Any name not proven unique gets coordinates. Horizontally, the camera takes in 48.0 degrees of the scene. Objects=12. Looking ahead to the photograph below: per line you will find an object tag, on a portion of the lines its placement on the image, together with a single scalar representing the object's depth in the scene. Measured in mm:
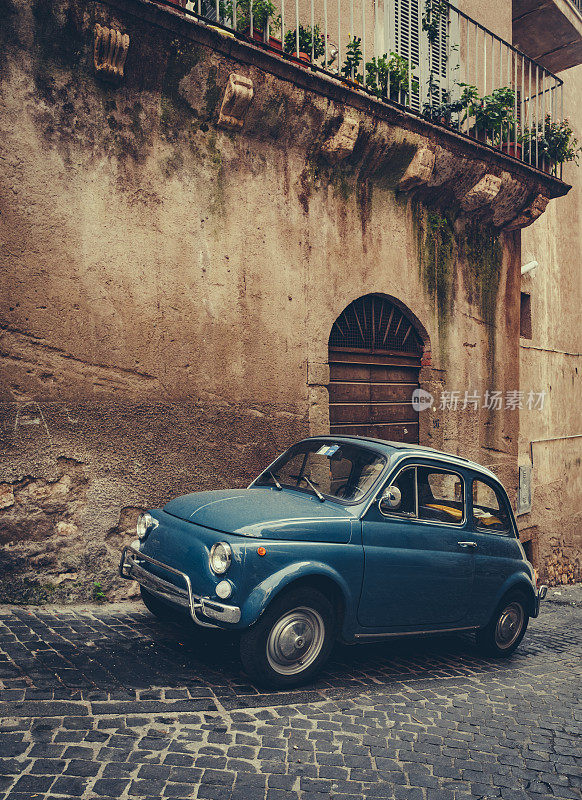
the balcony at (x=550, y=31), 12500
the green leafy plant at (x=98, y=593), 5582
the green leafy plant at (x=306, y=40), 7199
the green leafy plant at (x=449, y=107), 8742
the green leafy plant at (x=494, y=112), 9203
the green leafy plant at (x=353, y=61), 7574
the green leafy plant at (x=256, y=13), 6758
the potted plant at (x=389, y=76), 7887
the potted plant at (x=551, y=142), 10320
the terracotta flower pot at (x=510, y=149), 9648
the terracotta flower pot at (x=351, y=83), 7417
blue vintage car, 3945
